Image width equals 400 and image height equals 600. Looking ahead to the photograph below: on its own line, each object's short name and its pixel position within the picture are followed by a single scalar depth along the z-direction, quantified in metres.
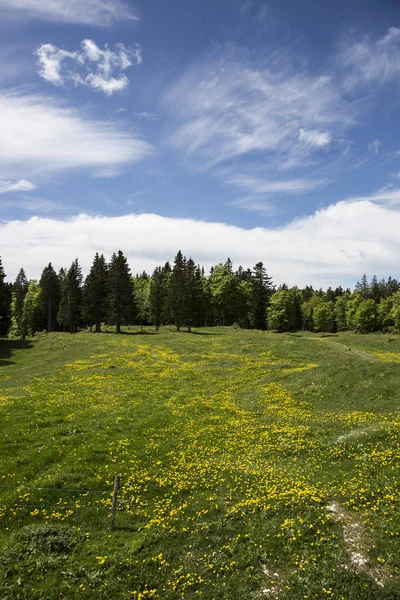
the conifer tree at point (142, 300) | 110.35
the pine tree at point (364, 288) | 174.34
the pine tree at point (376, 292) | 159.62
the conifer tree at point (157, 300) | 97.69
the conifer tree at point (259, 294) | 107.75
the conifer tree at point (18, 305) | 110.31
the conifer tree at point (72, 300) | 93.75
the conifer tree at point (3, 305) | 76.94
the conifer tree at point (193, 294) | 89.81
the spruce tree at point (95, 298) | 88.81
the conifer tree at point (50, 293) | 108.50
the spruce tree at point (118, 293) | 83.94
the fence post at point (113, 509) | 14.50
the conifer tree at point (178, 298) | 88.94
